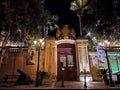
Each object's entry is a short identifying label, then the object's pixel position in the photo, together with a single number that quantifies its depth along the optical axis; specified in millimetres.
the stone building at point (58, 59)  8733
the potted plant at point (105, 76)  6862
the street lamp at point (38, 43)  8164
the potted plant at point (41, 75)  6915
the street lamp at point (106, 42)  7369
